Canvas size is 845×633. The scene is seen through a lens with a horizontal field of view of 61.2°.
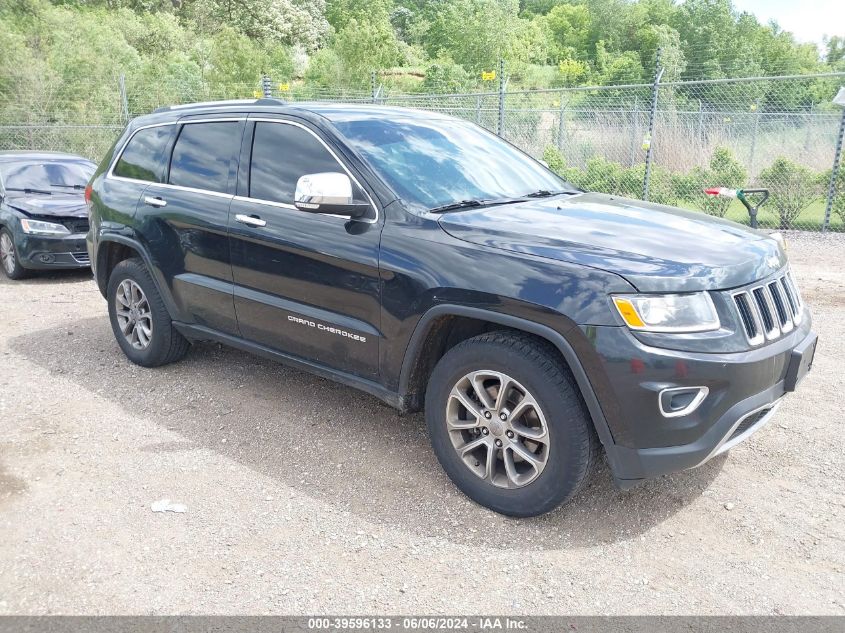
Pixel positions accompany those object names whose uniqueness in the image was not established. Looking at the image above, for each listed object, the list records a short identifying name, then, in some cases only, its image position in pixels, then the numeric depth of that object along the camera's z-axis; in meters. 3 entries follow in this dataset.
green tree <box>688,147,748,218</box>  12.41
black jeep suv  2.84
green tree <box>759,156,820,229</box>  11.61
